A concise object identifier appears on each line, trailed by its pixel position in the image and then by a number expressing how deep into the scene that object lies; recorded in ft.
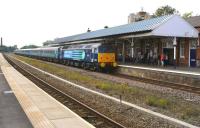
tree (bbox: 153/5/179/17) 284.82
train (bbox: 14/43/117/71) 106.73
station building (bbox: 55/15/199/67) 110.01
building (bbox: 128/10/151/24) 238.00
